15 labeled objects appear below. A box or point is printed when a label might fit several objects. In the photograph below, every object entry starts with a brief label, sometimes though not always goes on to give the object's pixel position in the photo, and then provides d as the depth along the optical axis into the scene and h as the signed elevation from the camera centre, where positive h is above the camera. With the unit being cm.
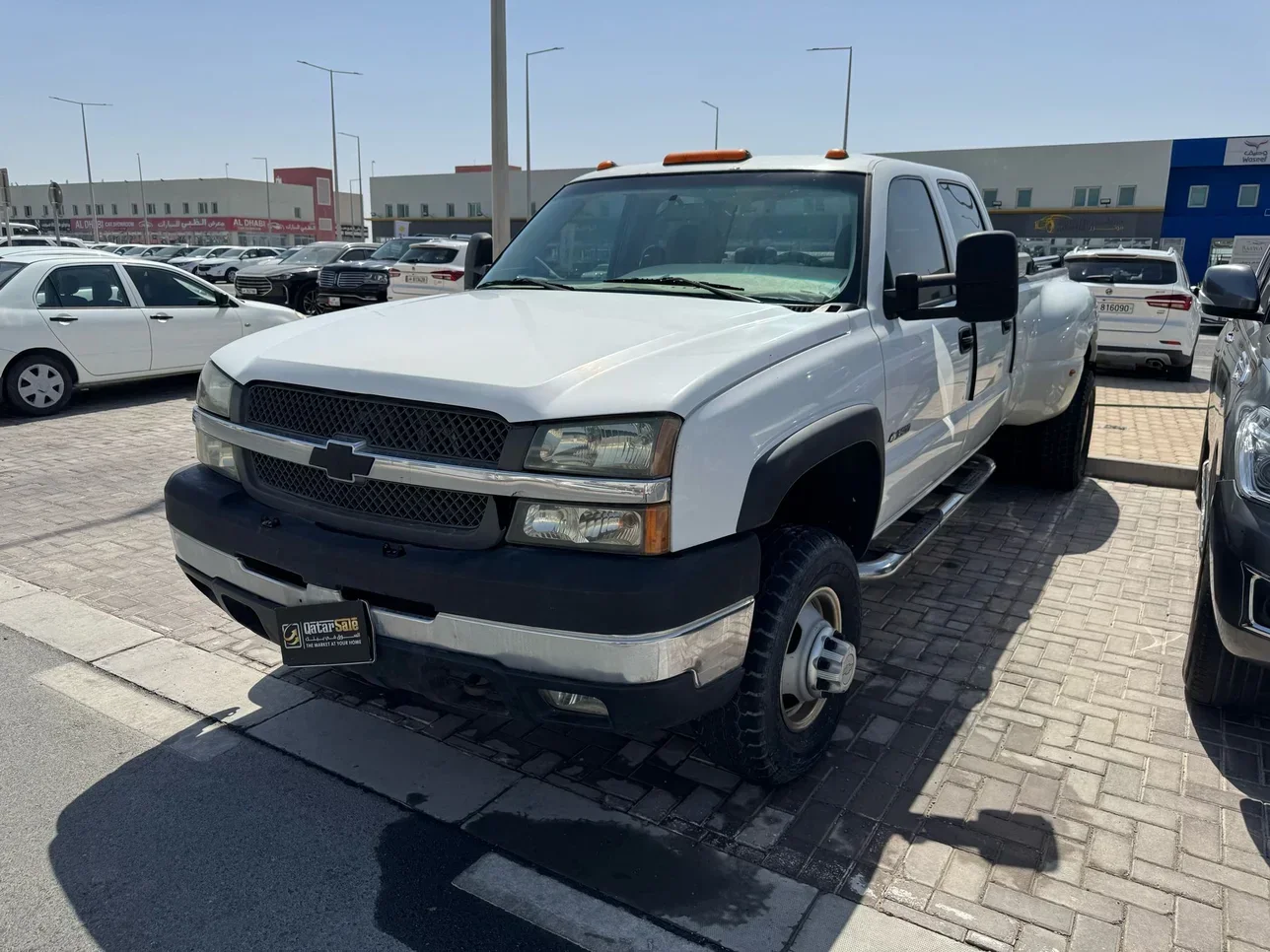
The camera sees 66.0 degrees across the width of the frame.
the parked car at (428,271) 1551 -46
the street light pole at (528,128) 4159 +502
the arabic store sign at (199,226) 7738 +90
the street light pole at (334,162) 4505 +377
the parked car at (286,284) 1875 -86
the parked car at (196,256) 3107 -67
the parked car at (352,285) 1769 -79
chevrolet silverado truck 247 -59
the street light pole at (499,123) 1198 +149
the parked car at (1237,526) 305 -85
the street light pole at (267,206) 7519 +246
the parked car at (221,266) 2998 -89
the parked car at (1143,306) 1230 -61
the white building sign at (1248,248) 3795 +44
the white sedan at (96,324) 951 -91
